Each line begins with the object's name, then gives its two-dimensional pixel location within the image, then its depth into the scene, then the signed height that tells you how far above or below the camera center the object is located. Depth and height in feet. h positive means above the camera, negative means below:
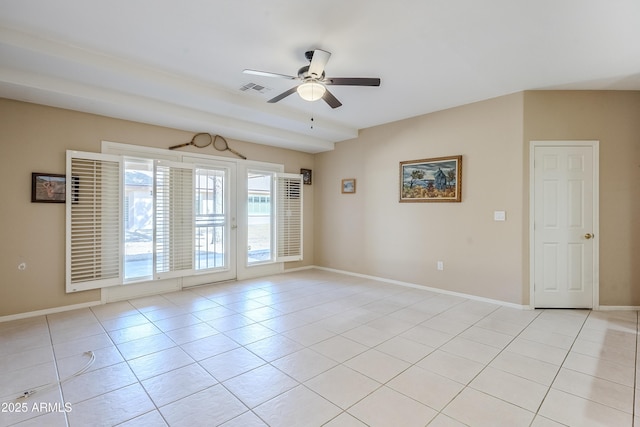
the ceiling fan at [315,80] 8.79 +4.12
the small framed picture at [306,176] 20.94 +2.66
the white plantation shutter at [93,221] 12.17 -0.31
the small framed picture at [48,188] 11.50 +1.01
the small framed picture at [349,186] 18.99 +1.82
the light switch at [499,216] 13.04 -0.08
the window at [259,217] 18.31 -0.21
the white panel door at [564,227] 12.40 -0.54
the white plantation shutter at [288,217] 19.31 -0.21
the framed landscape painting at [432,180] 14.40 +1.74
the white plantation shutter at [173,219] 14.39 -0.26
